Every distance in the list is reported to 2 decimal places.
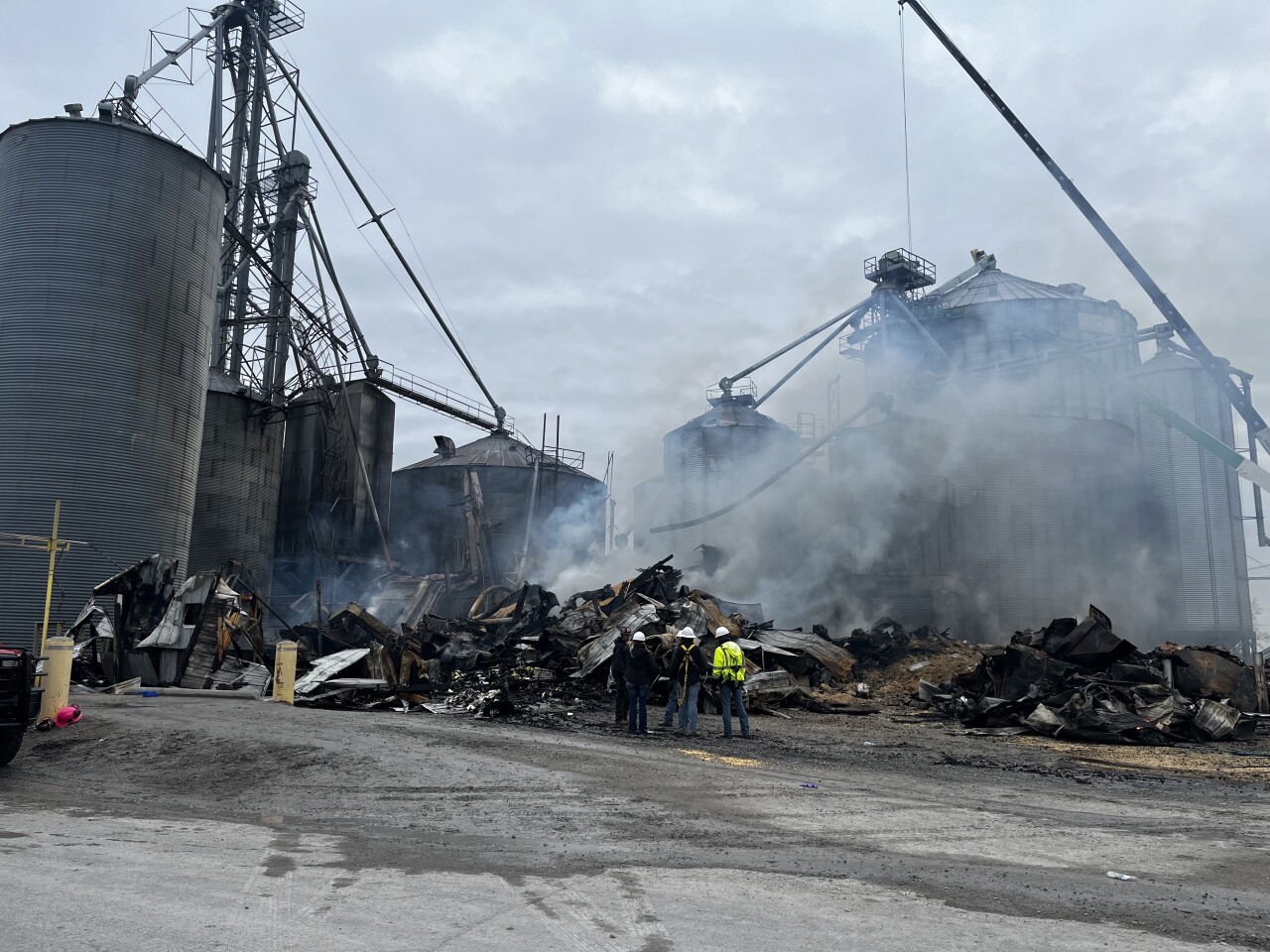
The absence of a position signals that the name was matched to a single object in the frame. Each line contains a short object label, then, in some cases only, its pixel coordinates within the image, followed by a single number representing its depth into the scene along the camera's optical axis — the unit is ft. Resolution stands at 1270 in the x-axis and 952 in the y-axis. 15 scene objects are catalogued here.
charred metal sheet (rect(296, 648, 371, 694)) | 53.78
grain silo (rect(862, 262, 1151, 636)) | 112.78
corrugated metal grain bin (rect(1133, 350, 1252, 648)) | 119.44
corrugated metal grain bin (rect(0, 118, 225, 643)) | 66.54
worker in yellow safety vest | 43.27
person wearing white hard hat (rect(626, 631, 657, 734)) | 44.11
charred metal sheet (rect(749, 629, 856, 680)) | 70.64
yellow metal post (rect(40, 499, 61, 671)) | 45.96
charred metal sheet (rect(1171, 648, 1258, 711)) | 53.42
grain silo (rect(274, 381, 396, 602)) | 114.52
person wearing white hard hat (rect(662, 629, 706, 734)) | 44.68
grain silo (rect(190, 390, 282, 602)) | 98.02
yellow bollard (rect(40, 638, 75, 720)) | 39.22
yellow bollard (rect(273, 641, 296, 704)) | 50.67
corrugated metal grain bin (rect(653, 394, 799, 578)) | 141.18
